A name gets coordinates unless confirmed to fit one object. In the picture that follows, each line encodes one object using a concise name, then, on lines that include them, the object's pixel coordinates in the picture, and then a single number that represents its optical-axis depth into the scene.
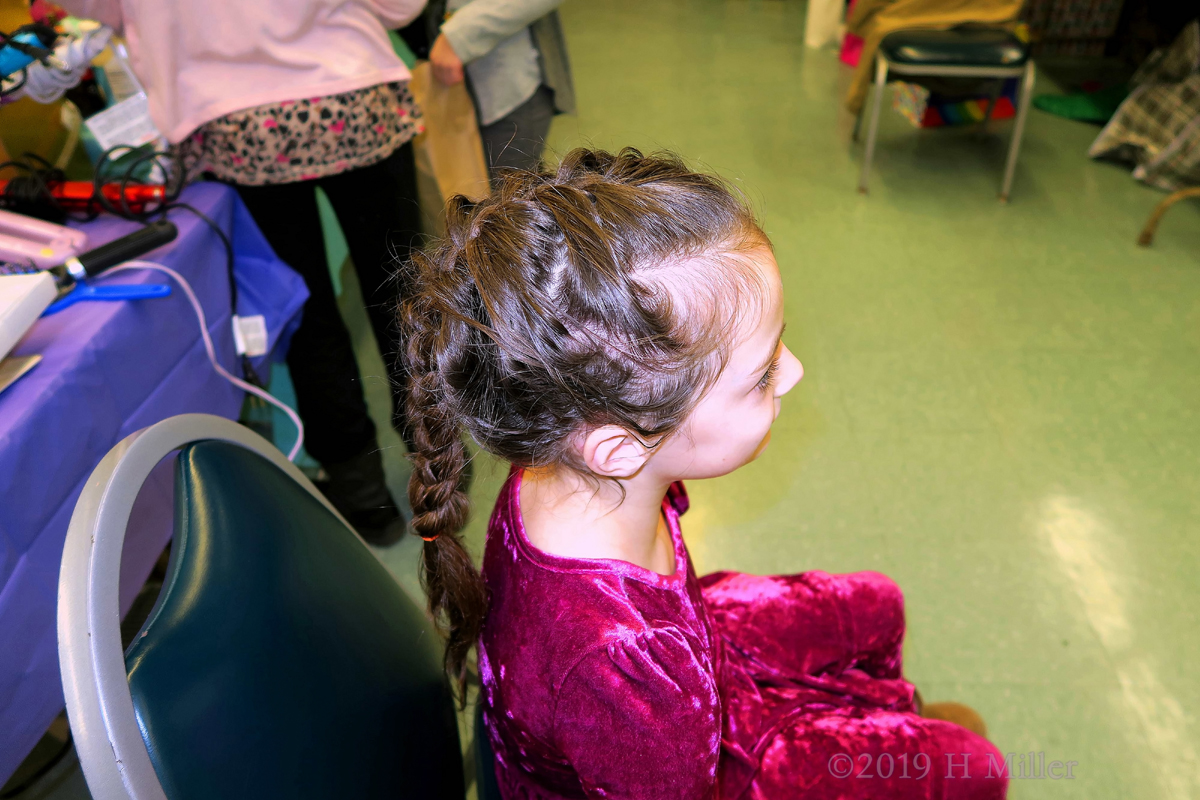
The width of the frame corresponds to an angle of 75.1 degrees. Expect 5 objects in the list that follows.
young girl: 0.58
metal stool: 2.41
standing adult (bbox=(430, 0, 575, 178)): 1.39
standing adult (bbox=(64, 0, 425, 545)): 1.08
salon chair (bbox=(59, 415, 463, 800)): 0.41
